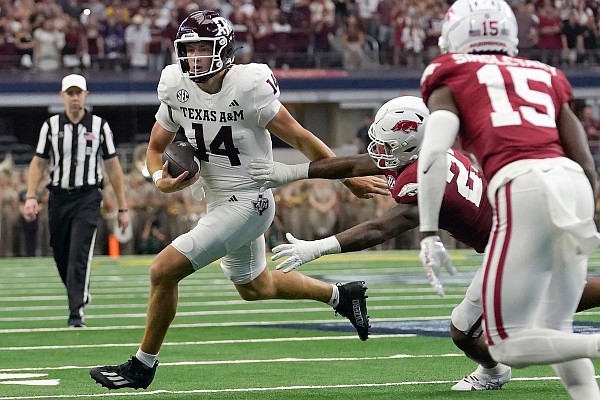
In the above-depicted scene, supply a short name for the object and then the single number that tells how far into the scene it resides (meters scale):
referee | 17.78
